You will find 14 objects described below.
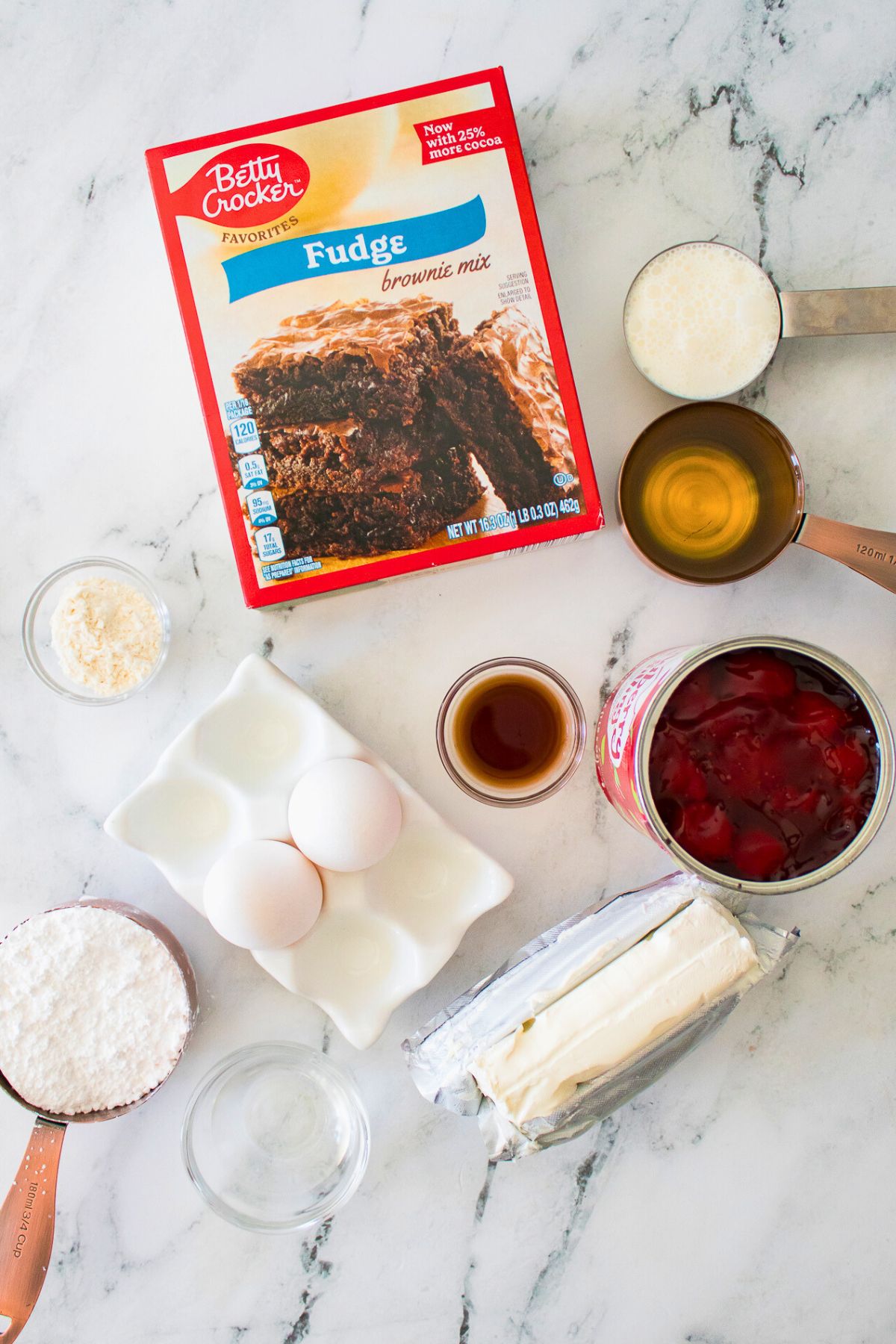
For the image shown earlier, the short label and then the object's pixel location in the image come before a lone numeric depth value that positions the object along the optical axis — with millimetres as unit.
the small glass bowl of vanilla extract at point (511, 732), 1074
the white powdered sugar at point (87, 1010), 1002
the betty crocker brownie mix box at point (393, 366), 985
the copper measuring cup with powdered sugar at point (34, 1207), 1011
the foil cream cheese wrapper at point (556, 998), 922
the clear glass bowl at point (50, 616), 1063
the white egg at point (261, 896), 955
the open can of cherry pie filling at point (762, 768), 793
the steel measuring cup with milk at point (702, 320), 1047
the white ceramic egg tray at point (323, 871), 1019
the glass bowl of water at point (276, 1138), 1057
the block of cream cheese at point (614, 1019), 884
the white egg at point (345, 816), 954
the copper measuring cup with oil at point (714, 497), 1021
